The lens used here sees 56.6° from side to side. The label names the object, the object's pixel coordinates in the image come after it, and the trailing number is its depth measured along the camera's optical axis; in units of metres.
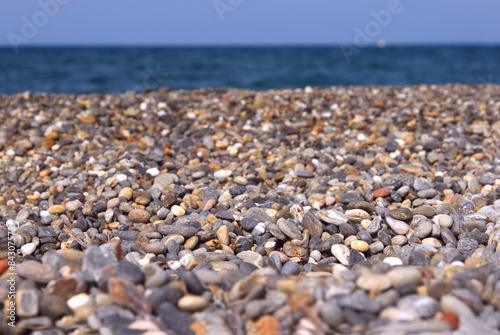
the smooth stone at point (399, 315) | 1.37
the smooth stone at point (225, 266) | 2.21
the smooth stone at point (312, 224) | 2.62
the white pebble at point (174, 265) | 2.24
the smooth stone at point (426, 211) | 2.79
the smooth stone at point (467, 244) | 2.39
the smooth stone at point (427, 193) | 3.08
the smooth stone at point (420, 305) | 1.40
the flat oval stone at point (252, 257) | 2.38
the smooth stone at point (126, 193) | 3.14
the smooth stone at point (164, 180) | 3.42
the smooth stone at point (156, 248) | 2.44
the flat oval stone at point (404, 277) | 1.52
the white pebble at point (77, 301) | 1.53
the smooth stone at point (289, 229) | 2.59
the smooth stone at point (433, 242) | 2.47
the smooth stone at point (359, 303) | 1.41
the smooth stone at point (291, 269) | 2.28
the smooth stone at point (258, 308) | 1.45
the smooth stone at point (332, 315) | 1.39
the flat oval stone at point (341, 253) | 2.43
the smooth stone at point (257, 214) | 2.77
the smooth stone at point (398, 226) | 2.61
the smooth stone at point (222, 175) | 3.62
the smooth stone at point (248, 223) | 2.69
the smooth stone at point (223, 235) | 2.54
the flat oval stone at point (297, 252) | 2.48
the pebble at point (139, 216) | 2.86
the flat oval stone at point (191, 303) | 1.50
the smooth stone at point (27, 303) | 1.47
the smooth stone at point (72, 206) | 3.01
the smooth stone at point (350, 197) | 2.96
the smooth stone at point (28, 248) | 2.53
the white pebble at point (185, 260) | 2.30
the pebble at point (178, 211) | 2.92
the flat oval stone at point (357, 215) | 2.73
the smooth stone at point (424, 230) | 2.54
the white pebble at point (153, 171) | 3.62
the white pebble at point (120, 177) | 3.41
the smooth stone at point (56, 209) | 2.98
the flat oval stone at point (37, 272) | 1.62
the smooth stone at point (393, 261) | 2.17
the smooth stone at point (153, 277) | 1.59
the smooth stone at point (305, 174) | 3.58
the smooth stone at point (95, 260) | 1.69
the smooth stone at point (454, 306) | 1.41
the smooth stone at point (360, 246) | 2.49
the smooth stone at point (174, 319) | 1.43
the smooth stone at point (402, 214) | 2.70
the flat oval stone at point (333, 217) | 2.66
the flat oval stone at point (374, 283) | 1.49
